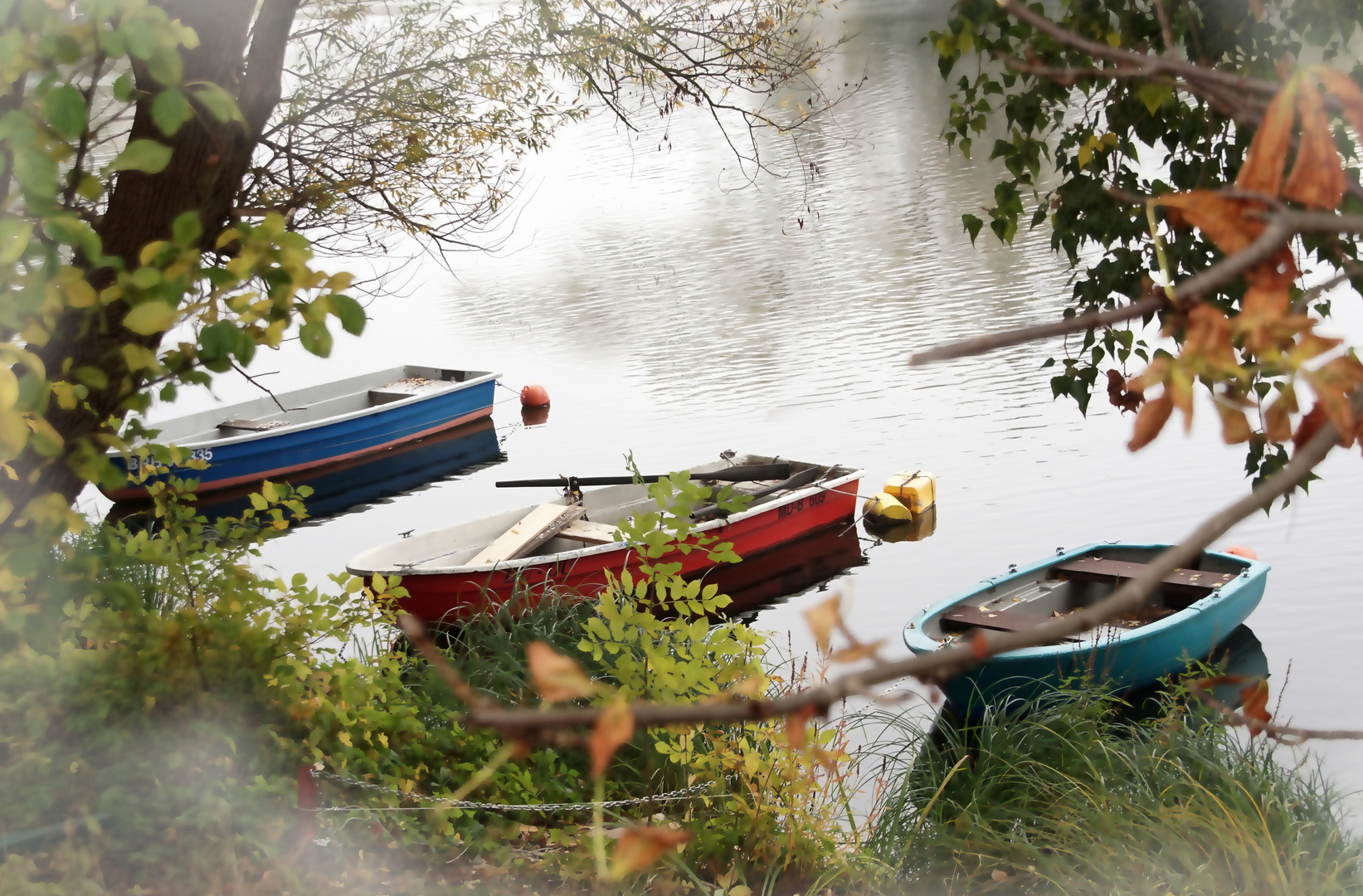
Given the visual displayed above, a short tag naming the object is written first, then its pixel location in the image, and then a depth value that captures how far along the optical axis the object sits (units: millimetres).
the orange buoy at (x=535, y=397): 22203
